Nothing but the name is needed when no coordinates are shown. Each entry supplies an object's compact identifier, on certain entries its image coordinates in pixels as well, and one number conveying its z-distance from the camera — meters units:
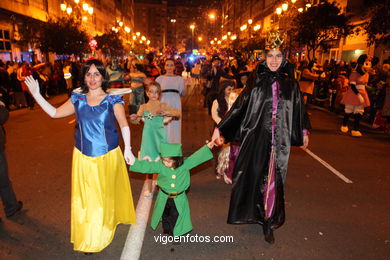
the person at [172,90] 6.21
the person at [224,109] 5.50
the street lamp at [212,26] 131.32
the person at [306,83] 12.77
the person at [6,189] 4.30
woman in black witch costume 3.66
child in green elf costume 3.55
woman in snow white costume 3.31
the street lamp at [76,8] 35.28
